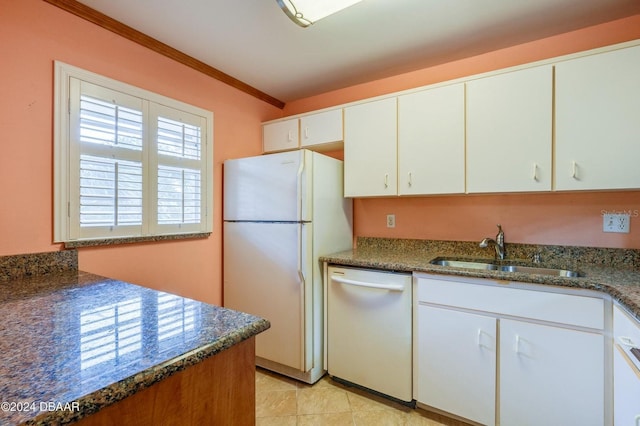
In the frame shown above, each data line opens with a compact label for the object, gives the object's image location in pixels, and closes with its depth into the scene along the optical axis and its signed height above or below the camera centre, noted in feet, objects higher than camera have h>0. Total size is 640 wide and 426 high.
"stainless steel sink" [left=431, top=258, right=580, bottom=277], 5.37 -1.09
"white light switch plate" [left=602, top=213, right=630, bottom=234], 5.42 -0.15
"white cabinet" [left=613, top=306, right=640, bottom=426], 3.39 -1.97
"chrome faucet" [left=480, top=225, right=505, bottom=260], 6.24 -0.64
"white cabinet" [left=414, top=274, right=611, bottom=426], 4.28 -2.29
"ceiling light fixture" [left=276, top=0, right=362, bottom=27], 4.32 +3.14
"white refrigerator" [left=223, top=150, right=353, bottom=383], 6.37 -0.76
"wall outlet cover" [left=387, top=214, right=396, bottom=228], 7.71 -0.20
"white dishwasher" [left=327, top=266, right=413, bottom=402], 5.68 -2.44
